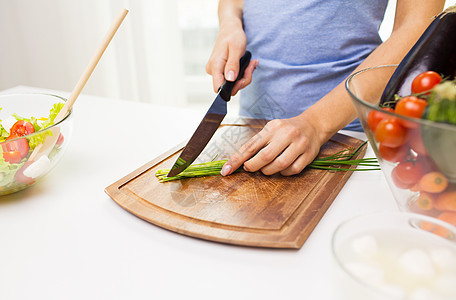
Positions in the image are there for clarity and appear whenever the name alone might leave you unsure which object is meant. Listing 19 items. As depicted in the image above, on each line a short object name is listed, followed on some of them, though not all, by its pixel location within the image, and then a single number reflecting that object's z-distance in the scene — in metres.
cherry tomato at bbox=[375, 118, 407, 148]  0.55
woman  0.96
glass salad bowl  0.79
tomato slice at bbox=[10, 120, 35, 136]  0.88
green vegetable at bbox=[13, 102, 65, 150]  0.82
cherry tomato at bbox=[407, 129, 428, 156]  0.53
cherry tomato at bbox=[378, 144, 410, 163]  0.58
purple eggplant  0.69
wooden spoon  0.89
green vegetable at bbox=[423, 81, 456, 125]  0.50
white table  0.61
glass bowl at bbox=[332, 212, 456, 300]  0.43
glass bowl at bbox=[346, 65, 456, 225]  0.52
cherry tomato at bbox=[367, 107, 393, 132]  0.57
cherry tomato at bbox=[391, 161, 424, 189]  0.58
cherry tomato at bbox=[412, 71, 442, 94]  0.61
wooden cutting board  0.71
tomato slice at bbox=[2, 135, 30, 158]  0.78
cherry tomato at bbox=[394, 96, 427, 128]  0.55
